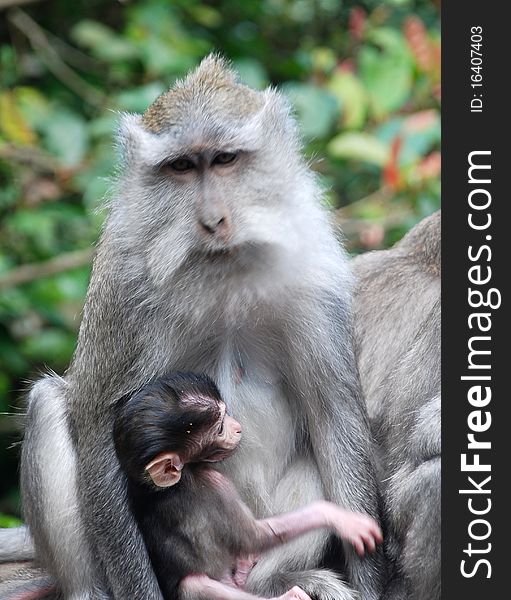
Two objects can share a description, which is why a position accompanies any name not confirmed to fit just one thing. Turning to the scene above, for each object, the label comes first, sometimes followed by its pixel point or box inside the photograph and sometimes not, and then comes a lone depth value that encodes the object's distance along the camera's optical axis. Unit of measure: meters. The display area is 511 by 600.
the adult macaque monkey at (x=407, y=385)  9.67
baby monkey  9.49
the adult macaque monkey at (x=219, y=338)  9.54
